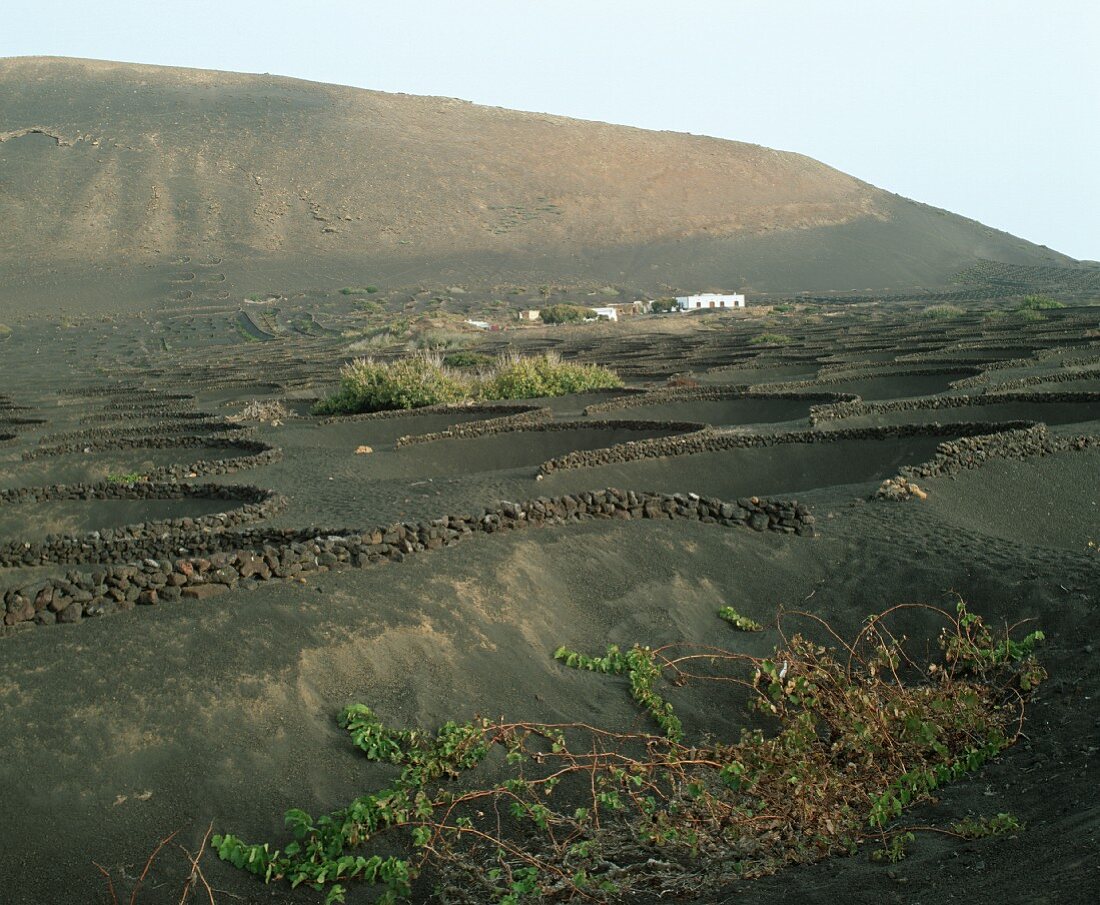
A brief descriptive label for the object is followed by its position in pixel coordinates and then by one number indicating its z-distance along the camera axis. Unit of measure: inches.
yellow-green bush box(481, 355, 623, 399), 1242.6
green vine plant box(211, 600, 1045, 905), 238.7
